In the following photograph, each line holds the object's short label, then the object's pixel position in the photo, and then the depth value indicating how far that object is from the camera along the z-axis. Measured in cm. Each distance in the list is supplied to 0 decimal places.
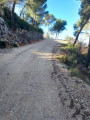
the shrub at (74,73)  457
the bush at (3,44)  798
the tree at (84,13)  1026
